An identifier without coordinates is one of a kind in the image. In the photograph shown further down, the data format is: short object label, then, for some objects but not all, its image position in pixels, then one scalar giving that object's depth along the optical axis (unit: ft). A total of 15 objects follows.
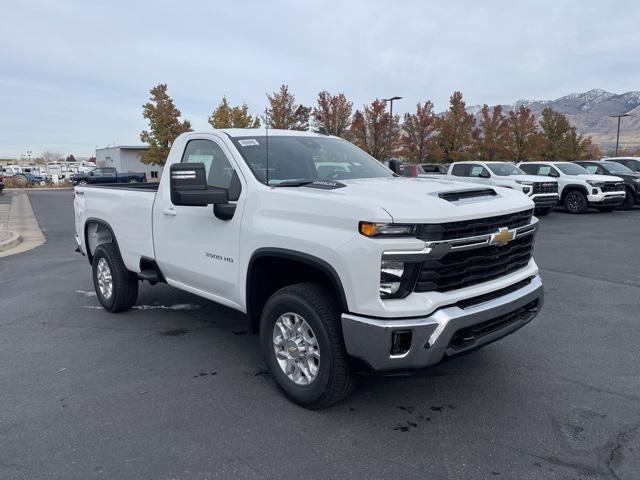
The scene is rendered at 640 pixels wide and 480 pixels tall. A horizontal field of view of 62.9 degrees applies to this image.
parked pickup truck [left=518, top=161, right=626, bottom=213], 55.72
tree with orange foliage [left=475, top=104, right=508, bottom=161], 111.55
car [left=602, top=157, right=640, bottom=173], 66.44
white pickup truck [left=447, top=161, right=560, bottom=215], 52.80
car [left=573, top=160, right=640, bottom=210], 60.08
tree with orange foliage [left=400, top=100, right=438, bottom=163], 117.29
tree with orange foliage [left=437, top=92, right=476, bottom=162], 113.91
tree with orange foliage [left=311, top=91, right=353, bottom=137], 121.22
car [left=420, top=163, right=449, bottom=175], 73.52
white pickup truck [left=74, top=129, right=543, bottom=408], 9.98
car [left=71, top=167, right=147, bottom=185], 135.03
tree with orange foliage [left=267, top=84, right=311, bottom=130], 119.65
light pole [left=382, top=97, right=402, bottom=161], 106.73
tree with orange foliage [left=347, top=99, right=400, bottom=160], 116.26
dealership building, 203.82
